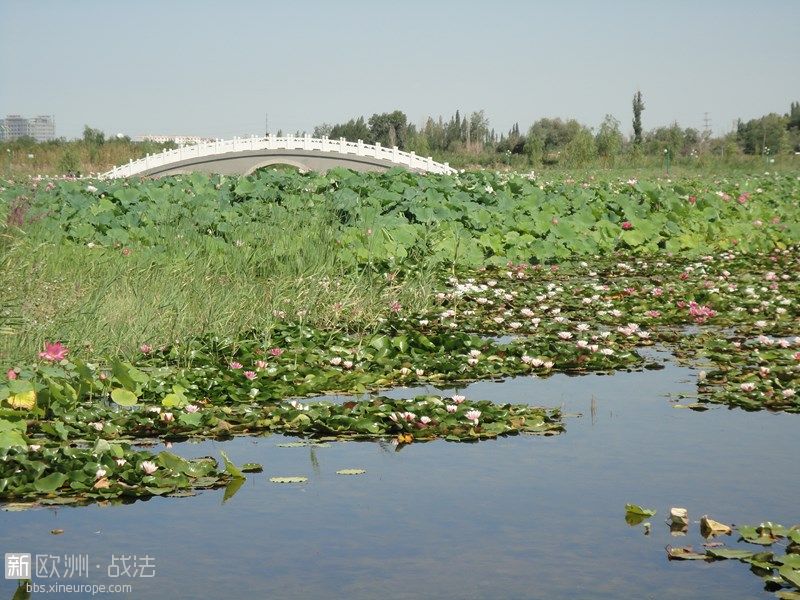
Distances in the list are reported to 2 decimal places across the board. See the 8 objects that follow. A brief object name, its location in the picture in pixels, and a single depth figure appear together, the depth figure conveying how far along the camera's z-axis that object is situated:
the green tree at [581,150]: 77.12
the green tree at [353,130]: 118.75
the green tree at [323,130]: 114.03
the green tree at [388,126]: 124.31
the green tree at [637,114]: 93.06
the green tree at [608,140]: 83.91
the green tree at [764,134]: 98.06
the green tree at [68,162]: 64.81
